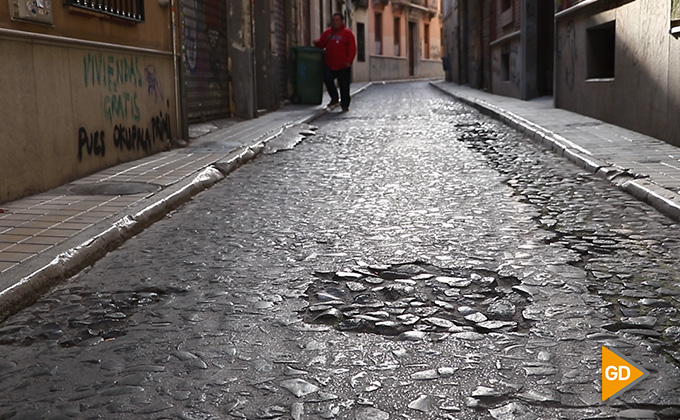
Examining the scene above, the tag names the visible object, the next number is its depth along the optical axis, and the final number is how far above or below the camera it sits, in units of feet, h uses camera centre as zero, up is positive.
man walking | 52.42 +2.97
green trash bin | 55.47 +1.59
